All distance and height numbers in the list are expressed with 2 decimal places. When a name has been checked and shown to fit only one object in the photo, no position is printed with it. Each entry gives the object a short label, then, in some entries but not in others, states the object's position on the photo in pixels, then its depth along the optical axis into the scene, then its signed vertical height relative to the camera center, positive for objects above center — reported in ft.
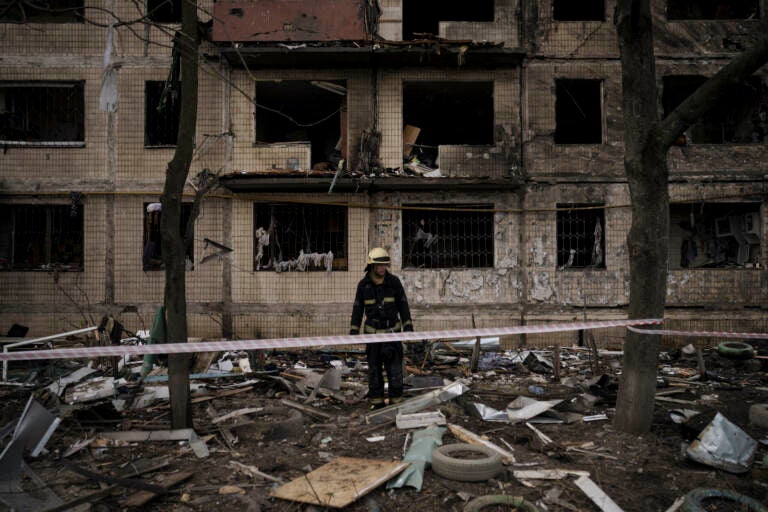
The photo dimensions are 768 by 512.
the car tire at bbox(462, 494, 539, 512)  12.15 -6.07
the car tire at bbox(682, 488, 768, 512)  11.87 -5.94
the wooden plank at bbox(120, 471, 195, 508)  12.69 -6.23
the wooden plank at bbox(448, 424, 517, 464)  15.42 -6.15
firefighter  21.30 -2.75
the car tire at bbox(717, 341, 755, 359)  29.17 -5.55
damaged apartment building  38.55 +5.05
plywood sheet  12.60 -6.05
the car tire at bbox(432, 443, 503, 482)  13.85 -5.87
